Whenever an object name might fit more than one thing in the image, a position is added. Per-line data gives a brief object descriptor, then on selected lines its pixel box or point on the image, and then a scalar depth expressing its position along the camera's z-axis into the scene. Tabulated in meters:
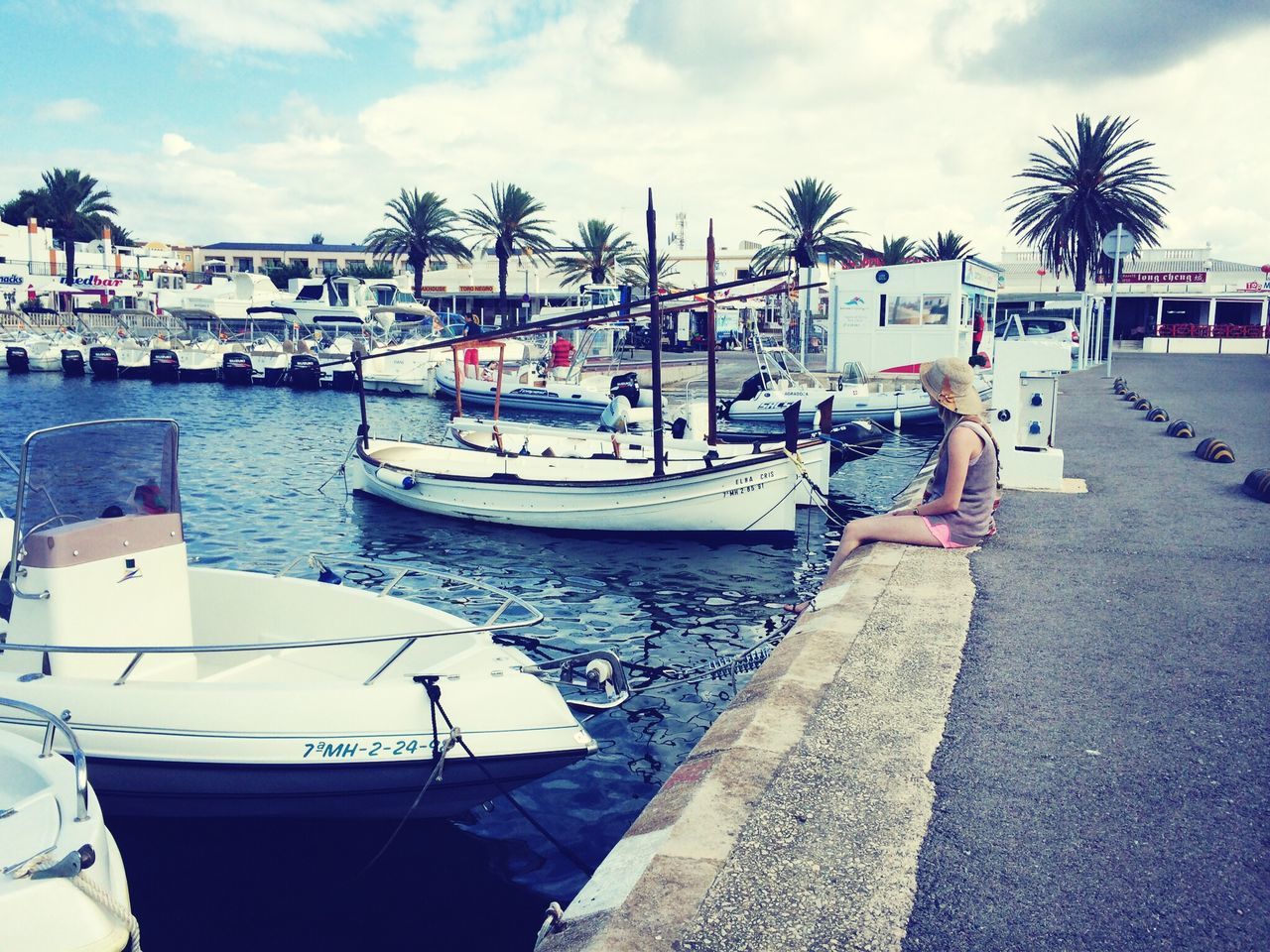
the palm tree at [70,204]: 72.38
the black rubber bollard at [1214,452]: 13.38
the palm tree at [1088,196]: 48.84
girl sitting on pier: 7.45
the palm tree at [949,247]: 64.06
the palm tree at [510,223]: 58.25
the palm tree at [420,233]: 61.16
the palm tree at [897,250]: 65.75
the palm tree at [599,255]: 63.69
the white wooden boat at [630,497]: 14.63
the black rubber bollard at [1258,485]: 10.61
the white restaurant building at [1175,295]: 53.91
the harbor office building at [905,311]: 29.34
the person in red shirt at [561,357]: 33.84
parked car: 32.84
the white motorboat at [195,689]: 5.46
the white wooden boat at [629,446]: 16.11
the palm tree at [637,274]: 61.88
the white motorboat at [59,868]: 3.62
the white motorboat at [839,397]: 27.11
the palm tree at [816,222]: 57.00
